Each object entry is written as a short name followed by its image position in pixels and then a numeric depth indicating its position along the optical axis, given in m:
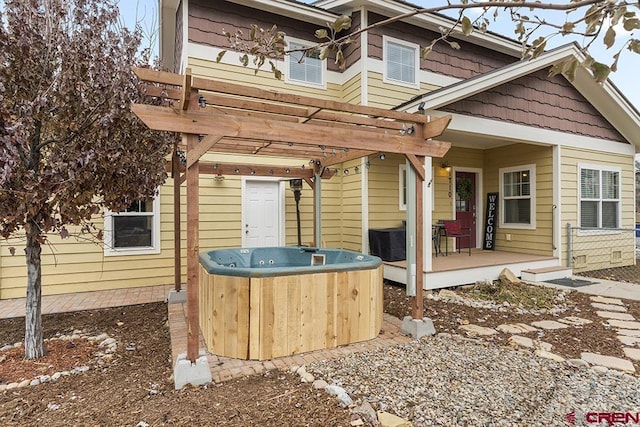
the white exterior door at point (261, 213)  6.71
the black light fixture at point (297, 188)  6.57
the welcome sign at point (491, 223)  8.11
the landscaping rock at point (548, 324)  4.05
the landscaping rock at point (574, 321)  4.17
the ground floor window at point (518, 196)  7.32
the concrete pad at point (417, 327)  3.68
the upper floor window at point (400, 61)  6.91
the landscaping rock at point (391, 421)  2.14
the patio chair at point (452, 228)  7.24
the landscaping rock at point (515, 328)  3.93
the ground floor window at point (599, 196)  7.36
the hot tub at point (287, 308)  3.13
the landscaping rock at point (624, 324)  4.02
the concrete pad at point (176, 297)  5.00
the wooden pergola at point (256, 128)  2.62
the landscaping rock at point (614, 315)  4.33
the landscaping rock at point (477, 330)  3.85
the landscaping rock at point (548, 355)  3.13
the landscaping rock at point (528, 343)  3.46
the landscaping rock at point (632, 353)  3.21
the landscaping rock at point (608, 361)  2.99
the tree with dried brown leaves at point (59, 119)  2.66
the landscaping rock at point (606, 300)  5.03
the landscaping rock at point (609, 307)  4.70
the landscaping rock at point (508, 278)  5.96
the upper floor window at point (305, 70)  6.92
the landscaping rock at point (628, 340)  3.55
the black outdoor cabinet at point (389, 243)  6.24
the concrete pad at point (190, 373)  2.68
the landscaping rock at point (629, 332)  3.77
